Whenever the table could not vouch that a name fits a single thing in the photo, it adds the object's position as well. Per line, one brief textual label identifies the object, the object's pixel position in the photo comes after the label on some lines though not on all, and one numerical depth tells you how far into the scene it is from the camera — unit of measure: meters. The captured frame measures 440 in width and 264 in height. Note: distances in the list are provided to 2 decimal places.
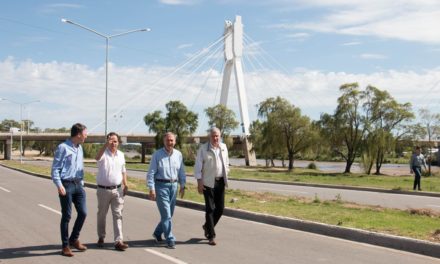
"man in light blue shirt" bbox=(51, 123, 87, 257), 7.98
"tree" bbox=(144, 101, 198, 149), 75.31
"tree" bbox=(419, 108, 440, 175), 50.75
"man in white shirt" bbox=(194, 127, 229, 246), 9.18
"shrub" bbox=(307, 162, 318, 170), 58.61
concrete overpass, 85.34
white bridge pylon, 59.88
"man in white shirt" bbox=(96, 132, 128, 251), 8.46
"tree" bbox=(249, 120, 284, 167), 56.31
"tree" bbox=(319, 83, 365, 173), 48.16
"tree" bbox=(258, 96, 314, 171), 55.00
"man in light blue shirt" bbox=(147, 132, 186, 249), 8.71
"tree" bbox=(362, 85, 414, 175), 46.34
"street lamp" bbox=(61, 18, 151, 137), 32.66
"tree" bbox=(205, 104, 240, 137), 73.81
